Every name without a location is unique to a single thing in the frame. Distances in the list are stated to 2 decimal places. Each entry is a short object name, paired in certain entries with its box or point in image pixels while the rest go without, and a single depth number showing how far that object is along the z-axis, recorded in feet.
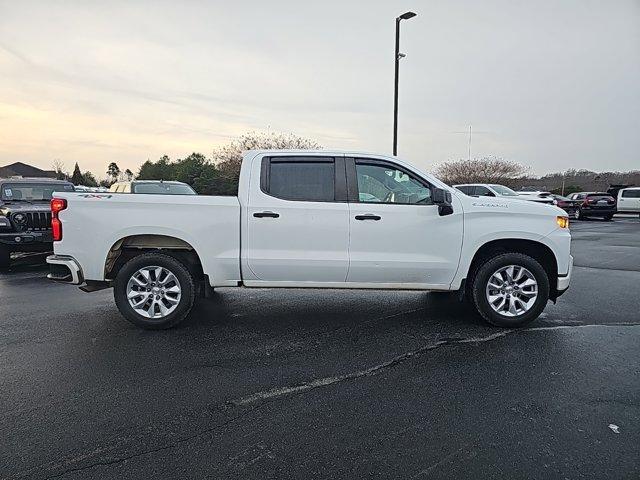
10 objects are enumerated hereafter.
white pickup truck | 16.24
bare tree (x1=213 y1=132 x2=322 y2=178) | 99.86
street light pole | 48.48
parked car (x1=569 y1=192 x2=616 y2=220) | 83.10
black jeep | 27.71
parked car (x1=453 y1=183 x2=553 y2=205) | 63.31
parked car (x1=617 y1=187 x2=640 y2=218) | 86.79
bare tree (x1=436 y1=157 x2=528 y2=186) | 123.95
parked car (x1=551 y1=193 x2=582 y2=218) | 87.68
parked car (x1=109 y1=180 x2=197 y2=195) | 38.58
